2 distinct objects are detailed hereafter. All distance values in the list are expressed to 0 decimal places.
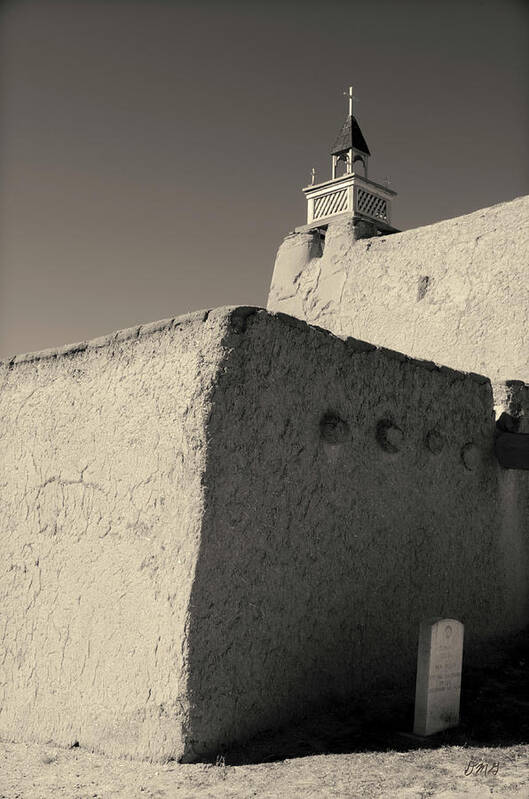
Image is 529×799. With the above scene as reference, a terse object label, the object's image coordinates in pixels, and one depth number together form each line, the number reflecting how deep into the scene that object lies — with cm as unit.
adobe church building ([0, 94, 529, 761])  407
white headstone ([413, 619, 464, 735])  437
